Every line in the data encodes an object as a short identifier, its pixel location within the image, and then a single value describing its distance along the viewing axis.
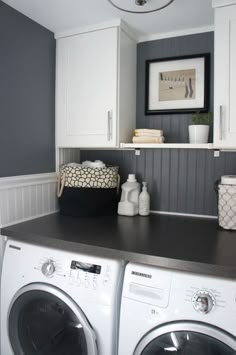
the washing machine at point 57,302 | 1.24
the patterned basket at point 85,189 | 1.82
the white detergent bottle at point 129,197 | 1.93
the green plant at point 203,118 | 1.71
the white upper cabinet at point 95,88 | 1.77
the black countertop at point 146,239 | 1.15
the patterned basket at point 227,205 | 1.56
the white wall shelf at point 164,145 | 1.58
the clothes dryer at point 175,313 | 1.04
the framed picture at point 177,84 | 1.85
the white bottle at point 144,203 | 1.94
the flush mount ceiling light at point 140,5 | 1.42
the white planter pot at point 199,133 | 1.68
